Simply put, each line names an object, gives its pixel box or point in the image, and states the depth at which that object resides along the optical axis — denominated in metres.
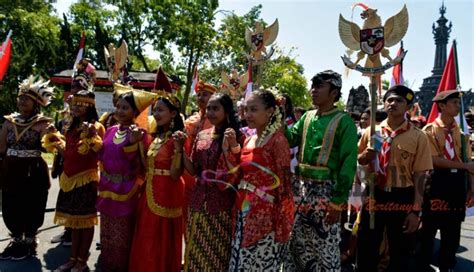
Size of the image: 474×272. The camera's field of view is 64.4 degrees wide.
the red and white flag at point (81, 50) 6.69
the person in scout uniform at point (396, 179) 3.42
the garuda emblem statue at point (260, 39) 5.32
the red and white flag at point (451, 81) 4.72
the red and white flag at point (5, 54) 5.46
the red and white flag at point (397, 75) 6.47
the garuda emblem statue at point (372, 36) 3.36
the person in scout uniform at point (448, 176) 4.04
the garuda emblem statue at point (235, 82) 6.74
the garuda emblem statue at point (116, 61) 5.79
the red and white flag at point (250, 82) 5.97
